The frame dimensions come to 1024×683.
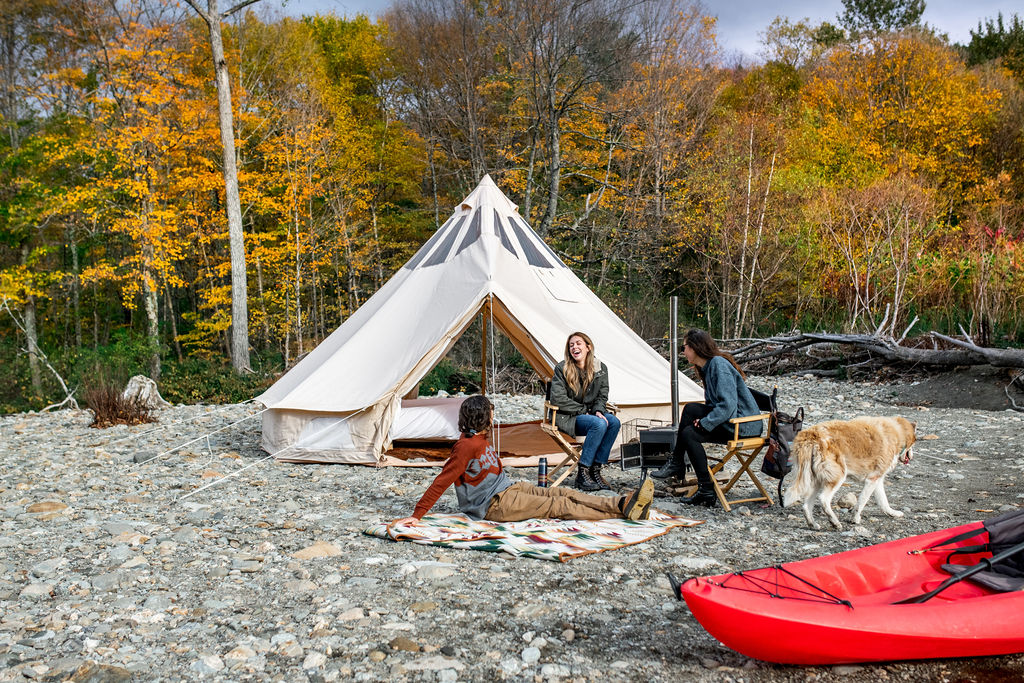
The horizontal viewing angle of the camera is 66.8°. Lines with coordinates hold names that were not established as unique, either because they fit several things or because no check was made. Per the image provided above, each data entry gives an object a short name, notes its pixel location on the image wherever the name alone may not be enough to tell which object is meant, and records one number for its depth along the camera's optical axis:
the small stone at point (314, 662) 2.76
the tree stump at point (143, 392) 9.99
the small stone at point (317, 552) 4.05
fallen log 9.74
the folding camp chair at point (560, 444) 5.56
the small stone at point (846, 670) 2.63
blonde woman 5.60
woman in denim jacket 4.81
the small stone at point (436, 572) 3.74
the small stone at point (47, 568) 3.75
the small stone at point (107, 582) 3.57
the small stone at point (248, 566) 3.85
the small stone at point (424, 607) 3.32
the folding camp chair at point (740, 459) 4.71
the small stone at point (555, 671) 2.69
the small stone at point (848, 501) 4.85
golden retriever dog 4.23
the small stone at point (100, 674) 2.64
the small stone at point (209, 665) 2.72
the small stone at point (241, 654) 2.82
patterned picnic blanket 4.06
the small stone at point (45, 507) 5.04
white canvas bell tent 6.56
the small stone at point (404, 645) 2.91
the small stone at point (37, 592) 3.45
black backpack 4.64
